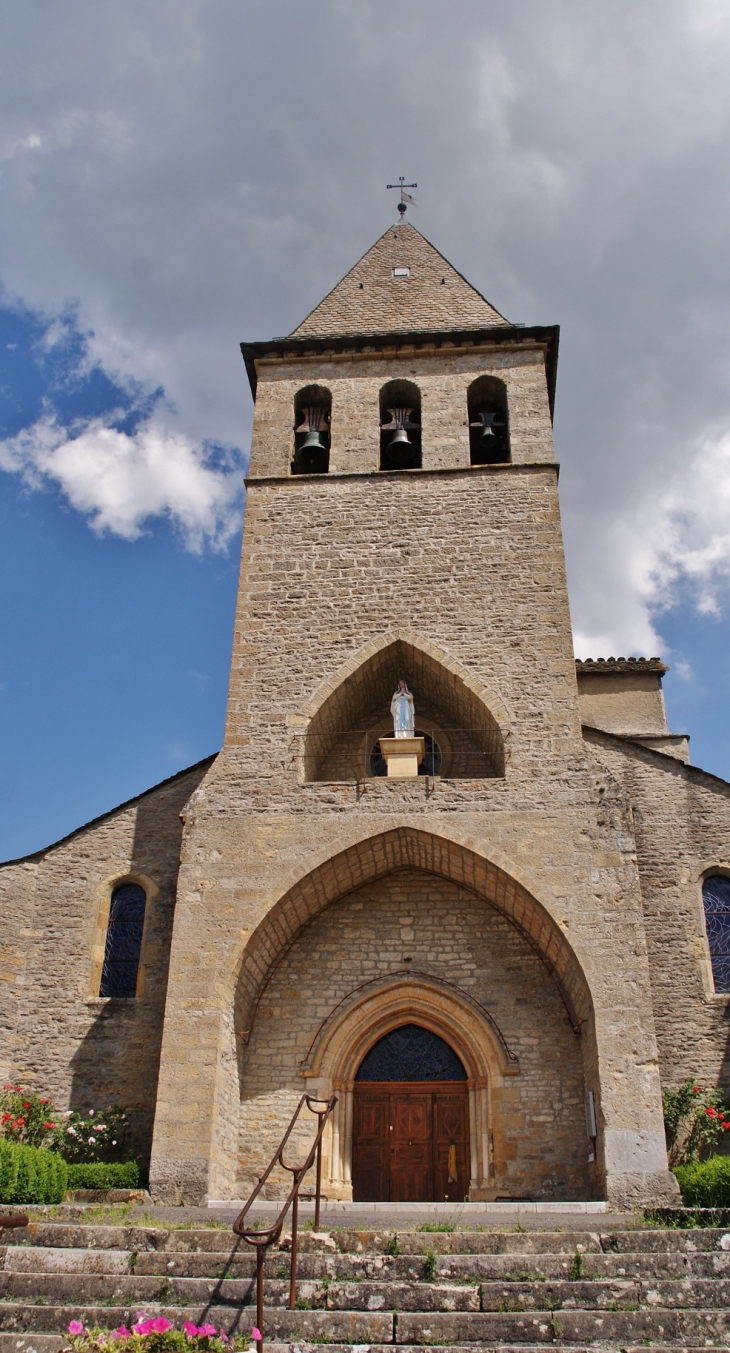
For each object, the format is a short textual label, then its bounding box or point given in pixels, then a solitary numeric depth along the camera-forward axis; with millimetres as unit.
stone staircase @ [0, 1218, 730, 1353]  5539
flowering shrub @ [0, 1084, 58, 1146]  10703
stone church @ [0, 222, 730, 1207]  10281
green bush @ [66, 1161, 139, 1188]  9531
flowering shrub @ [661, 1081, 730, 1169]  10289
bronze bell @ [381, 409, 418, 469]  14641
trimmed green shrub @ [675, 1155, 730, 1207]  8039
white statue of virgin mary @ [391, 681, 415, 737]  12227
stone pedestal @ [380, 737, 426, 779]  11750
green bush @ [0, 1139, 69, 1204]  8066
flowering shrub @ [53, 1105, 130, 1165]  10602
